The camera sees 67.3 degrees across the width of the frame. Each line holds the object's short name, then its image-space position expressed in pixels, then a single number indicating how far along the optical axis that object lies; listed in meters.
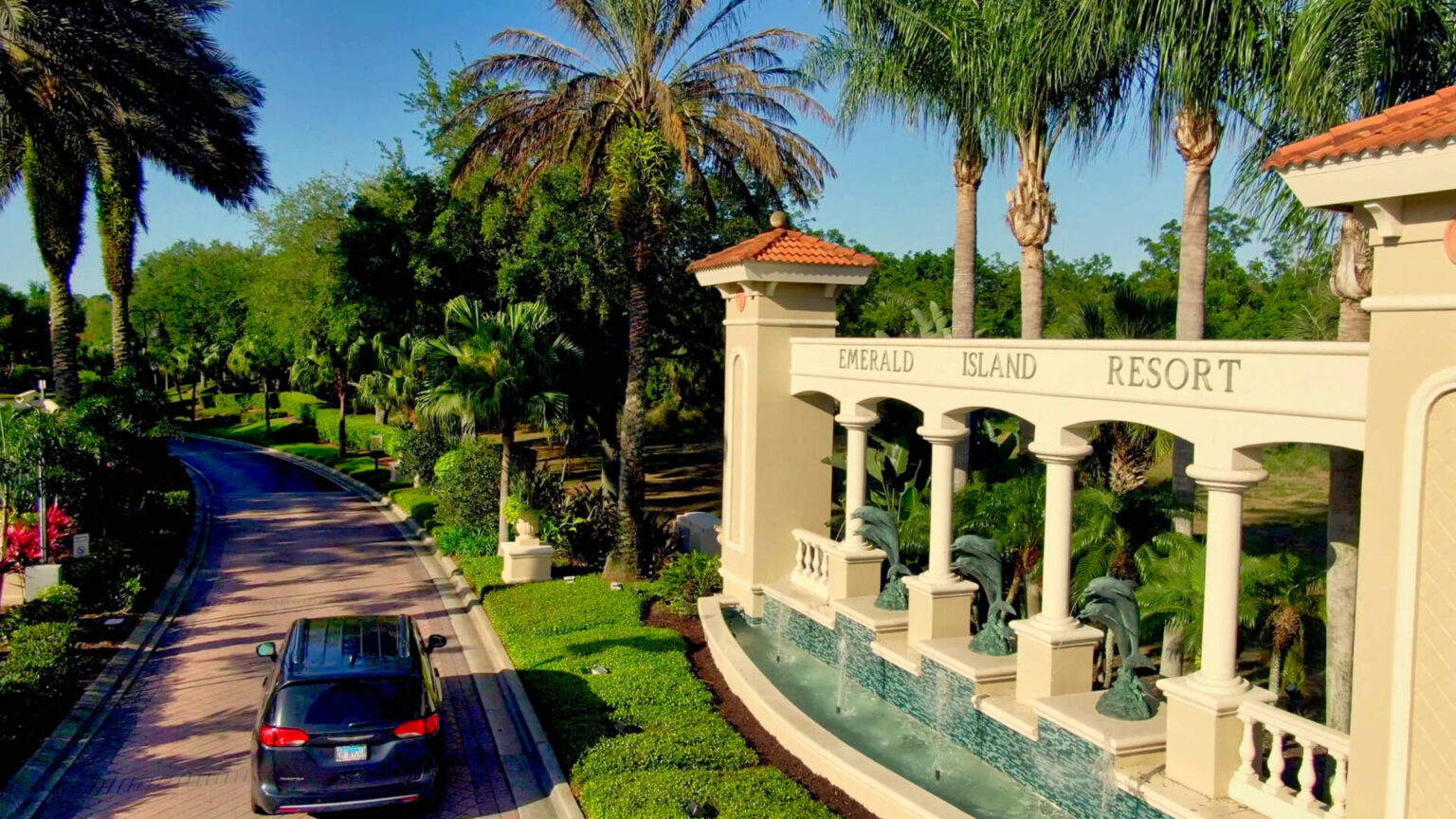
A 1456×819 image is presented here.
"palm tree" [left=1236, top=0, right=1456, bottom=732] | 9.43
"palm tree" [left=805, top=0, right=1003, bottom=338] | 14.87
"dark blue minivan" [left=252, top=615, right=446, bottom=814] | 8.88
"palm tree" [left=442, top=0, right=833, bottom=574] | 17.81
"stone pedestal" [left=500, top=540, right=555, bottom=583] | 18.12
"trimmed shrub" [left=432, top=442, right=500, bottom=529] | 22.11
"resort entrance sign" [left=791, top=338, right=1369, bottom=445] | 7.29
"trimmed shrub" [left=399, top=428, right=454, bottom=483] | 30.39
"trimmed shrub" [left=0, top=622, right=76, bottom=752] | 10.84
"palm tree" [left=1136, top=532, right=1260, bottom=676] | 9.75
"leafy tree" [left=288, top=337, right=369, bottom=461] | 40.09
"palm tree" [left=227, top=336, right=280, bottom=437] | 51.25
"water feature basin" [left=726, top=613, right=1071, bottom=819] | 9.51
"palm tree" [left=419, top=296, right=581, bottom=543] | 19.59
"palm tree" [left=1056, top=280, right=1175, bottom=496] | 14.56
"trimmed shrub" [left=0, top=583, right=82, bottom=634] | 14.13
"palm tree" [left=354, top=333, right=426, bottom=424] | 33.19
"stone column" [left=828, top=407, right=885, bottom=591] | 13.57
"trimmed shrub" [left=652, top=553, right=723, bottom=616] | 16.38
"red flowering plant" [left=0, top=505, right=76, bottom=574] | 15.01
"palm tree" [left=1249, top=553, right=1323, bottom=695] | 9.80
